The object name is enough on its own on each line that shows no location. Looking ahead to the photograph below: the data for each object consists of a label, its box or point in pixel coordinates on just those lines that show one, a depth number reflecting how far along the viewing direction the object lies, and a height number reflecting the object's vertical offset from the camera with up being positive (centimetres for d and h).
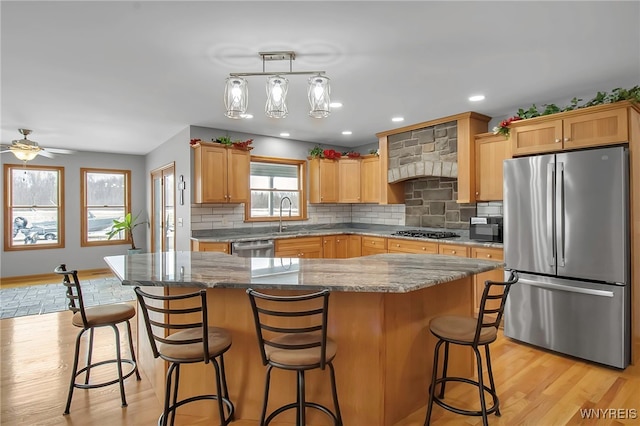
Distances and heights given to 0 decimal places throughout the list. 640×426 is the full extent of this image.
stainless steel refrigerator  289 -37
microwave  406 -21
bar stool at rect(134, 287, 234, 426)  182 -73
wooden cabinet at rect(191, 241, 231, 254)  460 -43
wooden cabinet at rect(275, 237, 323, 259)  522 -52
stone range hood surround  463 +85
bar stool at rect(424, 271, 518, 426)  198 -73
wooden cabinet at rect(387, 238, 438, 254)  454 -47
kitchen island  201 -71
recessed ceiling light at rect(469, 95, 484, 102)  372 +124
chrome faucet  582 +21
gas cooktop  474 -31
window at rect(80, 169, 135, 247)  721 +30
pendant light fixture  241 +83
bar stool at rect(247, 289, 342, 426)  171 -73
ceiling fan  479 +95
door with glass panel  596 +12
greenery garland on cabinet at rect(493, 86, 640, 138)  300 +101
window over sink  571 +43
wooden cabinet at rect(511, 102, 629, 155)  302 +77
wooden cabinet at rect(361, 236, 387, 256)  535 -52
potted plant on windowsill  709 -26
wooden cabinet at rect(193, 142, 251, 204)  474 +57
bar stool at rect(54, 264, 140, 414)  233 -72
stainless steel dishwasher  471 -48
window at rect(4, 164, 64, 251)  650 +19
